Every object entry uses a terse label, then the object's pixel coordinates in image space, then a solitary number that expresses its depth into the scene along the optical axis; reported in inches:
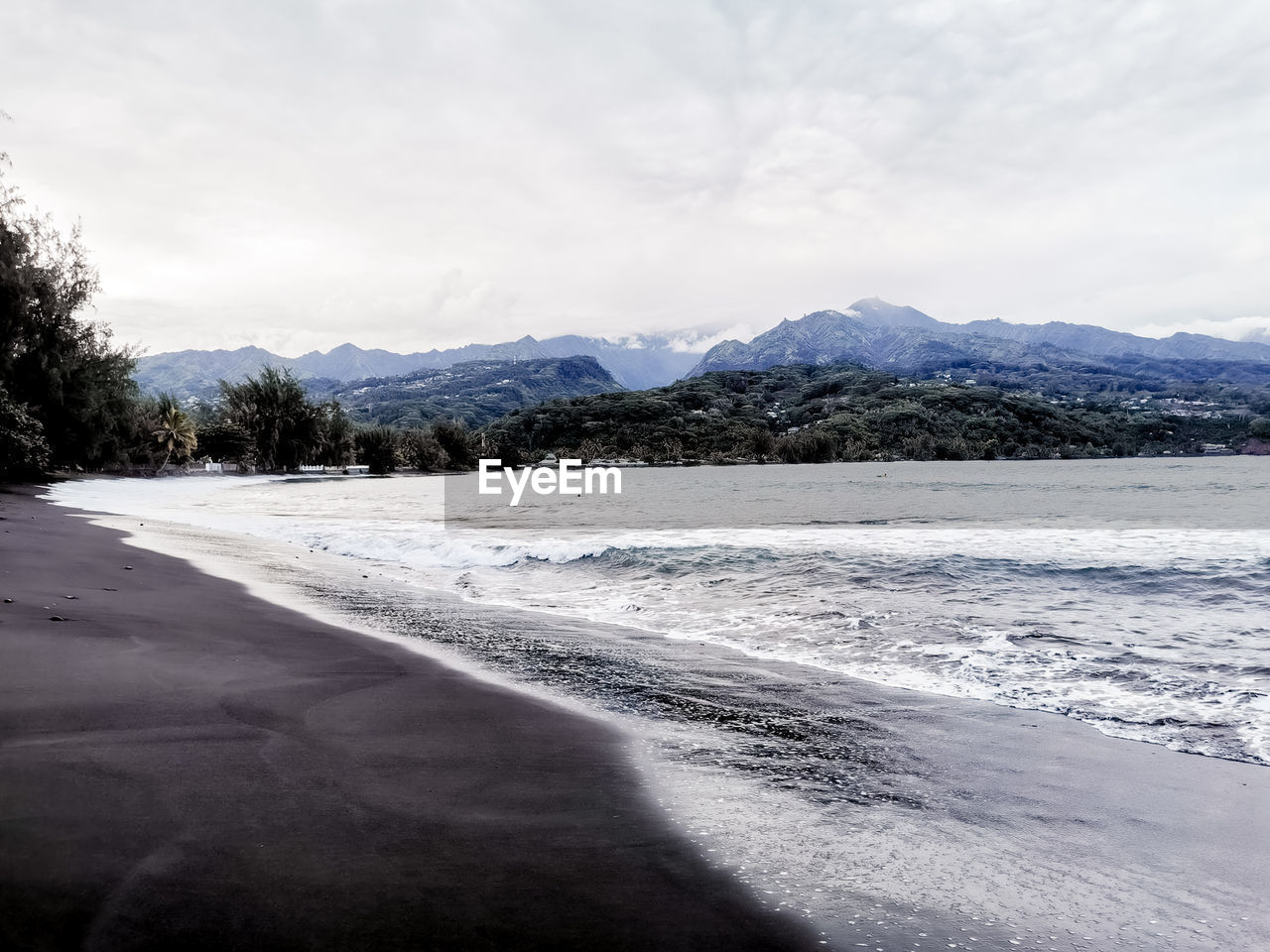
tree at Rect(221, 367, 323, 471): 3366.1
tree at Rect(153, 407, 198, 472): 2809.8
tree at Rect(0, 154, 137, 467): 1453.0
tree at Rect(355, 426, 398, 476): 4343.0
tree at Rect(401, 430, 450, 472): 4874.5
